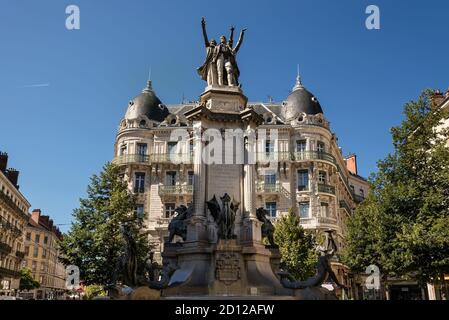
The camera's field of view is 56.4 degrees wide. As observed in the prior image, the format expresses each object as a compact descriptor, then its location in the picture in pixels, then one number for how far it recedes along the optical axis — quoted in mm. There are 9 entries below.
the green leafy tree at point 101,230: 27766
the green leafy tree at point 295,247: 30672
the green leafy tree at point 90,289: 40575
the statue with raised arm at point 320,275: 12930
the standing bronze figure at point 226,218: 13891
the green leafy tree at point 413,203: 20141
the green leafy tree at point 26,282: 58438
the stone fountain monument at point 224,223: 13086
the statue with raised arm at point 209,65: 17156
